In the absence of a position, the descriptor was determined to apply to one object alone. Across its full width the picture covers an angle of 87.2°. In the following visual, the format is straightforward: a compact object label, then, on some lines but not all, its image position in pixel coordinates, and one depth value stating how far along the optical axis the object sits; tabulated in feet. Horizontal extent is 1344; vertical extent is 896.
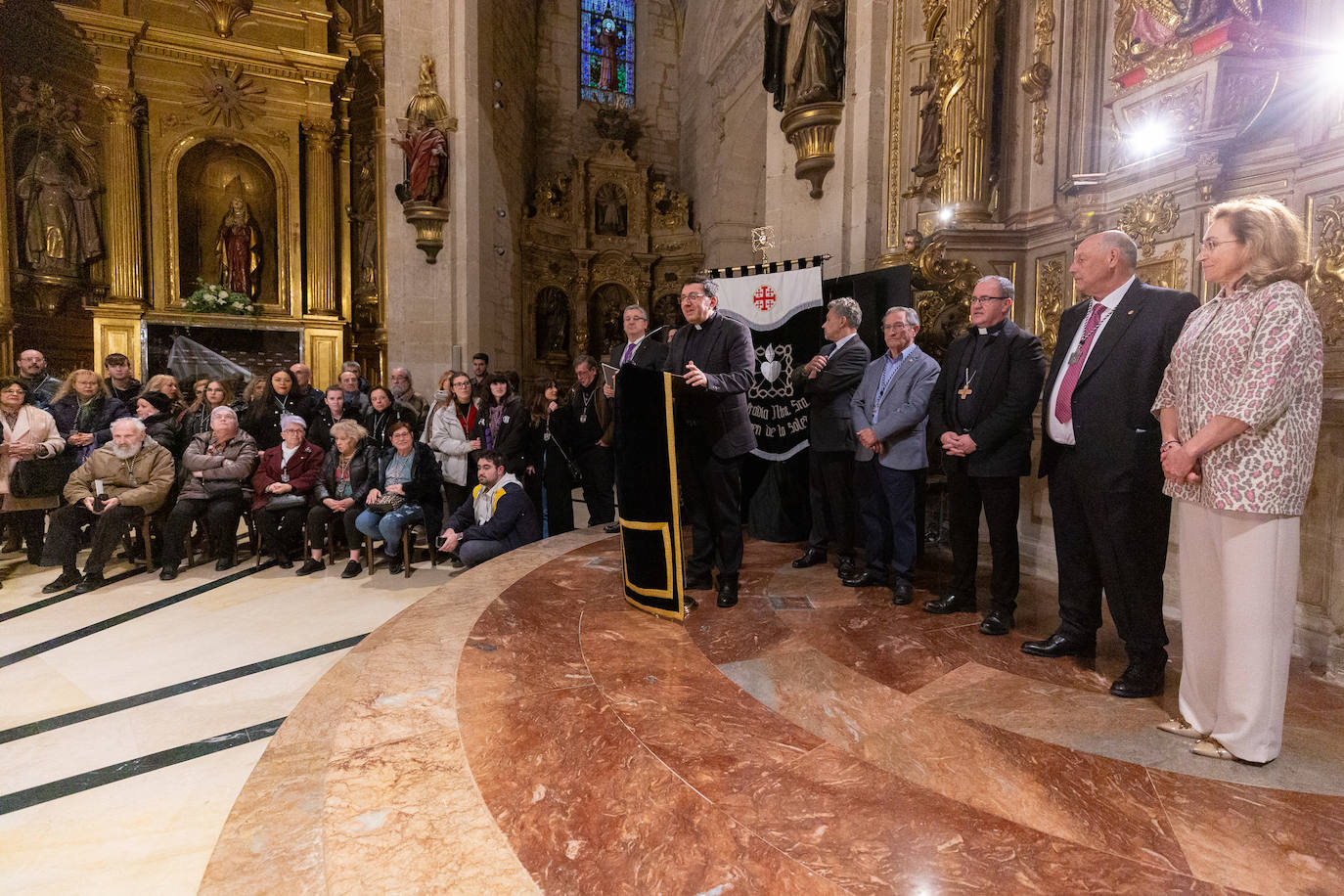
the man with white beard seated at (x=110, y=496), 16.07
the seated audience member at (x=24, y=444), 16.98
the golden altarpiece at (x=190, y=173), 30.50
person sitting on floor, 15.28
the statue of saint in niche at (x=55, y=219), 30.35
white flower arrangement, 33.32
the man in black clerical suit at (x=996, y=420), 9.75
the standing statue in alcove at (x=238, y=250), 35.17
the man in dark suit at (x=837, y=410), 12.69
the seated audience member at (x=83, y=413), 18.49
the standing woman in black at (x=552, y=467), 18.95
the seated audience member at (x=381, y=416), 18.66
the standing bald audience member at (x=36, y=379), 20.12
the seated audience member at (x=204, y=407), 19.15
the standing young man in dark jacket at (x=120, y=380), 20.77
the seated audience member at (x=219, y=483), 17.51
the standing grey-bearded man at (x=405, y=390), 22.17
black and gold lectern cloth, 10.09
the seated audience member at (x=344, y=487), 17.31
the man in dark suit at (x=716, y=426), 11.04
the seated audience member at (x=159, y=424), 18.85
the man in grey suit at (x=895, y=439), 11.32
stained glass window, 44.52
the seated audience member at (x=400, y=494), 17.02
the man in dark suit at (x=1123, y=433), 7.84
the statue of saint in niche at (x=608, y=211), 42.91
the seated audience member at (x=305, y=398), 20.38
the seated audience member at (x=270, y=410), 19.72
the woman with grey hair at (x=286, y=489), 17.75
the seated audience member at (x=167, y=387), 19.93
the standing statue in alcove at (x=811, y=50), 20.80
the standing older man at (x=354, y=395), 20.35
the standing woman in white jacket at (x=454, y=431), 18.25
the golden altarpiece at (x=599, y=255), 40.65
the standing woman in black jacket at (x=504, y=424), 17.97
